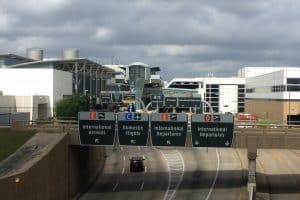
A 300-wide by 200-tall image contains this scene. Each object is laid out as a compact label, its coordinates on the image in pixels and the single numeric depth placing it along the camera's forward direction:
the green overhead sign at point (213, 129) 50.09
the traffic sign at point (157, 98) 110.94
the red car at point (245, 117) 119.56
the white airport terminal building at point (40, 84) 112.31
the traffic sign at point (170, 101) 106.72
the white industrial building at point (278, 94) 125.50
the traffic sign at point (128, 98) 138.00
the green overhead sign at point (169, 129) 50.09
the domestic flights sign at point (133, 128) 50.69
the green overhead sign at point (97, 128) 51.69
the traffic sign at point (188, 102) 107.72
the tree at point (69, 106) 111.94
